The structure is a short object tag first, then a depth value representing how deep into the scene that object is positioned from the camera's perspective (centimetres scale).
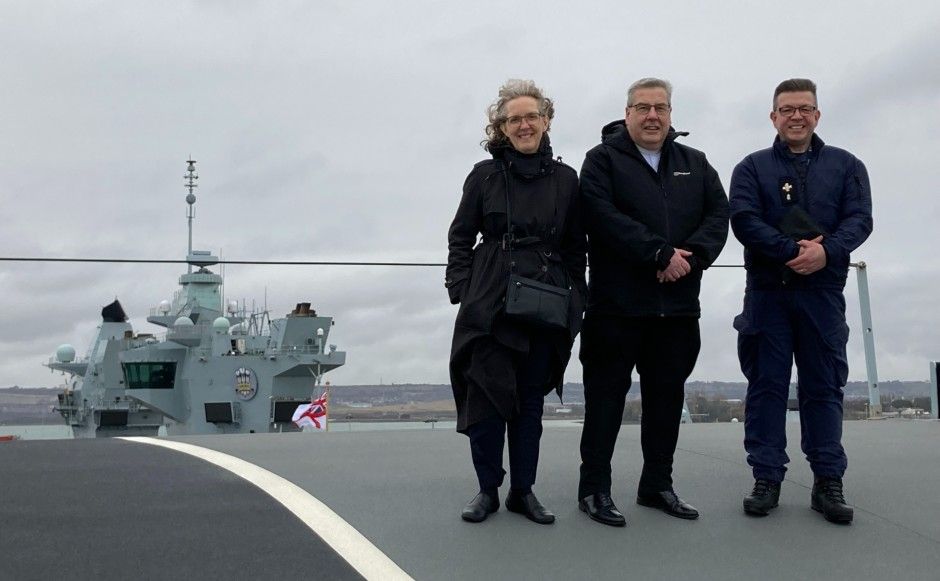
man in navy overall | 325
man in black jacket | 318
